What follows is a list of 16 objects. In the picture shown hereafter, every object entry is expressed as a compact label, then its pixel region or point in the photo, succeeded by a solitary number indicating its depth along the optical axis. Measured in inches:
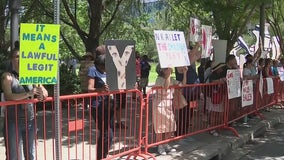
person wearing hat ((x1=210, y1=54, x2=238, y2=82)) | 364.5
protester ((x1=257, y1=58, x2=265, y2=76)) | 480.7
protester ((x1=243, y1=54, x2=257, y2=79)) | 430.3
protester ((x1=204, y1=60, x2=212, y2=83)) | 381.5
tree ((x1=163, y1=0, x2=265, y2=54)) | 443.5
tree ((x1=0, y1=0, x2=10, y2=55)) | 663.8
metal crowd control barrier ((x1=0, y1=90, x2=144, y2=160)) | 233.7
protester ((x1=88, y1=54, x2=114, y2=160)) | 238.7
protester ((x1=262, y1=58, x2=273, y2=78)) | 504.4
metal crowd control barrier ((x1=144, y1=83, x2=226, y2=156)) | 281.3
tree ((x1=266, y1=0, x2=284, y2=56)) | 875.5
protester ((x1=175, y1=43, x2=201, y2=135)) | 314.9
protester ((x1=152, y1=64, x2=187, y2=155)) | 279.4
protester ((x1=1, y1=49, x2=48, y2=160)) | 191.5
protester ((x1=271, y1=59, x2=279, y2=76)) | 563.9
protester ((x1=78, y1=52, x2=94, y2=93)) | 406.0
